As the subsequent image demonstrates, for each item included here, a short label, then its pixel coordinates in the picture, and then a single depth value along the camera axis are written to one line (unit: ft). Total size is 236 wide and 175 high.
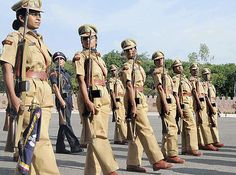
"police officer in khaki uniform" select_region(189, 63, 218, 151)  35.40
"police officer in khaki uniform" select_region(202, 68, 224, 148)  37.45
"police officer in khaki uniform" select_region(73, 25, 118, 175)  19.76
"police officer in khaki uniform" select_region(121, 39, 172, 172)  23.39
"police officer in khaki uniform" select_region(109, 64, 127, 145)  39.75
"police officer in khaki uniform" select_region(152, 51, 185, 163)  27.27
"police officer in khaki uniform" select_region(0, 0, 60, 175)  15.40
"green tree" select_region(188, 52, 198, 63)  237.76
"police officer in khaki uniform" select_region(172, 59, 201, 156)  31.50
